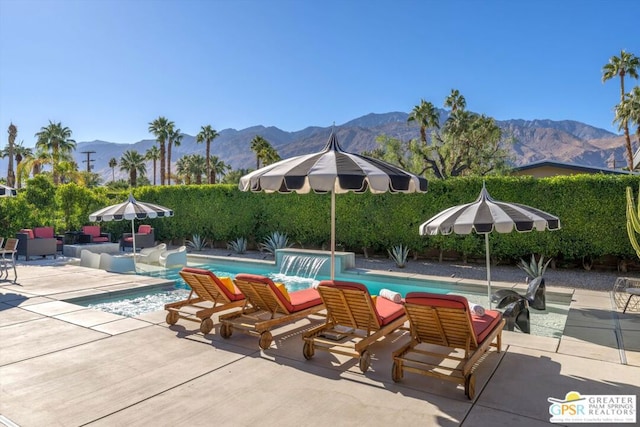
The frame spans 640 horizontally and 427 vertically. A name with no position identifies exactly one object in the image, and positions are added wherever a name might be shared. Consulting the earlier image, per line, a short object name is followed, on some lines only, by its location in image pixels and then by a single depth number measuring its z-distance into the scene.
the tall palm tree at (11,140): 40.66
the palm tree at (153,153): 66.59
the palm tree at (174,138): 52.88
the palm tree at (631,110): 30.59
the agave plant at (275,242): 15.80
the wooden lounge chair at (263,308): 5.36
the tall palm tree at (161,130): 52.00
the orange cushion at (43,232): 15.17
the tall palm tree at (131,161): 58.02
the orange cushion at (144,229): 18.55
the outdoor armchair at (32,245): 14.56
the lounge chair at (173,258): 13.46
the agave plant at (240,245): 17.03
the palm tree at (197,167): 67.50
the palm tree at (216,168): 66.31
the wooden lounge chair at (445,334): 4.04
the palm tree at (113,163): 66.70
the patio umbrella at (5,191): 10.79
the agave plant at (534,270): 10.42
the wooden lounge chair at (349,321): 4.69
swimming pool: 7.66
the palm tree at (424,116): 34.97
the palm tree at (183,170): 68.56
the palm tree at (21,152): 54.50
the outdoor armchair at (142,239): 17.89
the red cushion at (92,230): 17.78
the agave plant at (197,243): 18.16
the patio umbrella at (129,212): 12.18
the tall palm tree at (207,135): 56.31
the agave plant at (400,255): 13.21
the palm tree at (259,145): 48.47
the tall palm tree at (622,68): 33.56
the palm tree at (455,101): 35.03
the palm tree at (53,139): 47.94
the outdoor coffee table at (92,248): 15.92
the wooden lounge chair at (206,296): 6.03
